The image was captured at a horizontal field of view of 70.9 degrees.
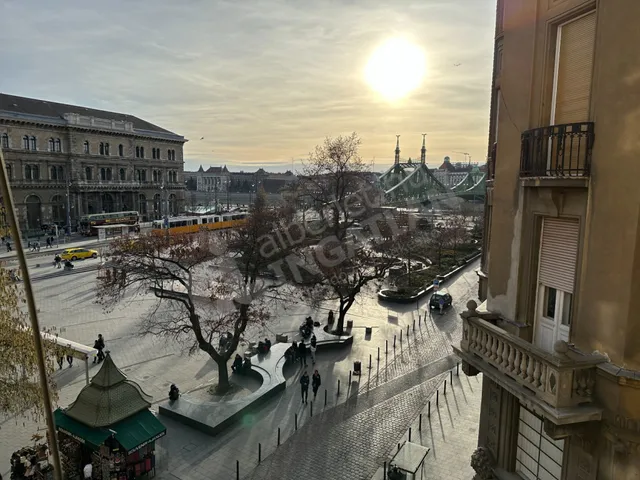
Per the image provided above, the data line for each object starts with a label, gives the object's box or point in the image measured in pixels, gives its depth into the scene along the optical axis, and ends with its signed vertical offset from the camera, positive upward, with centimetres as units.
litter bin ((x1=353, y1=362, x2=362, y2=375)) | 2052 -814
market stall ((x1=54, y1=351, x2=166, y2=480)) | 1270 -710
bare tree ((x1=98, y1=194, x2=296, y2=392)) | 1764 -358
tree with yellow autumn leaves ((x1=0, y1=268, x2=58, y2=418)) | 1093 -424
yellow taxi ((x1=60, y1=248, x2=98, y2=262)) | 4575 -723
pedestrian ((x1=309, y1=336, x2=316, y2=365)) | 2217 -816
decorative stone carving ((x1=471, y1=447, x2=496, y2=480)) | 844 -511
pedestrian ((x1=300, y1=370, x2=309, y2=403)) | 1808 -798
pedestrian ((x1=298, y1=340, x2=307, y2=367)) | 2227 -807
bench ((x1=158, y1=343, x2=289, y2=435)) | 1579 -819
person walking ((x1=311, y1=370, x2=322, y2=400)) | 1872 -804
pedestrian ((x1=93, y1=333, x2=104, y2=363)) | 2190 -793
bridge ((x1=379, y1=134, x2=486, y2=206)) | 10462 +50
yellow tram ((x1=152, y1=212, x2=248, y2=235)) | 6022 -510
